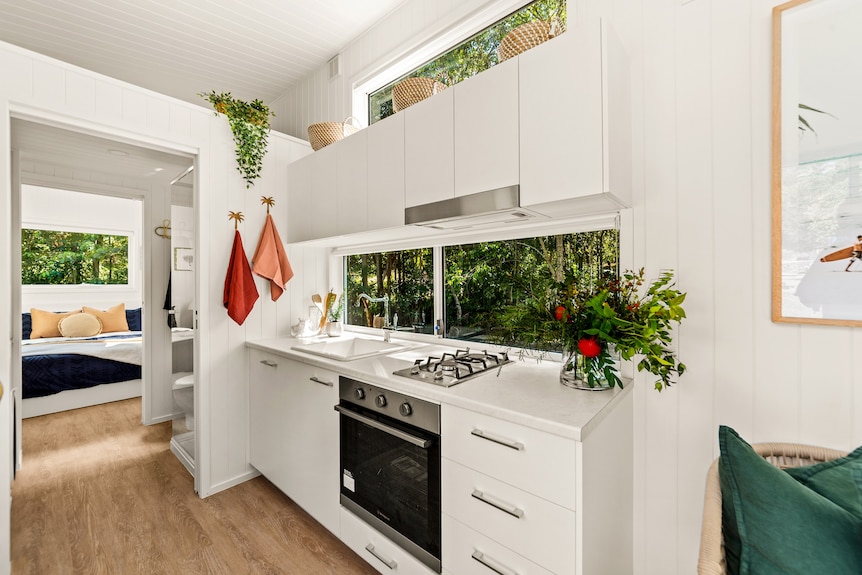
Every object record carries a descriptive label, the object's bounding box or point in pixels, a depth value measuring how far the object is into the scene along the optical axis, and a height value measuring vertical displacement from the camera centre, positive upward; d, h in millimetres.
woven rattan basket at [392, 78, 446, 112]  1951 +999
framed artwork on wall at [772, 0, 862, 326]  1138 +359
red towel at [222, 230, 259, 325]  2424 +2
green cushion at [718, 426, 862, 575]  822 -529
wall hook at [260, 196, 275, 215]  2667 +592
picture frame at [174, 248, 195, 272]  2768 +206
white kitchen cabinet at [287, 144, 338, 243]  2414 +597
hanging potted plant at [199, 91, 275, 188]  2467 +1031
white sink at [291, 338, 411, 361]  1991 -363
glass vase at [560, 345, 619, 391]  1387 -319
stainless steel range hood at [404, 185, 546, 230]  1525 +317
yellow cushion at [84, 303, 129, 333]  5141 -394
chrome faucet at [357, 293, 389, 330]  2613 -95
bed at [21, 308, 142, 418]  3785 -857
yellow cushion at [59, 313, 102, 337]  4797 -460
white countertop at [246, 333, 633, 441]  1126 -379
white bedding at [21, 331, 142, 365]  4086 -632
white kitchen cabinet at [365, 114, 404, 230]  1962 +592
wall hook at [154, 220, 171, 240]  3727 +547
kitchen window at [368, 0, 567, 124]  1979 +1393
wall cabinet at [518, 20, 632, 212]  1286 +582
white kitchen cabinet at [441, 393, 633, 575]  1079 -652
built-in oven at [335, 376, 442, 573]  1438 -729
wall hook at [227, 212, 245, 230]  2503 +455
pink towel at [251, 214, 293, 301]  2555 +178
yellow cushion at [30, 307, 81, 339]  4723 -427
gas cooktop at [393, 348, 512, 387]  1540 -355
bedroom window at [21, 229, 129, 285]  5223 +437
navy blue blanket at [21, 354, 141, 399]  3760 -858
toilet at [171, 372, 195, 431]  2646 -748
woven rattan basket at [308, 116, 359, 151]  2504 +1009
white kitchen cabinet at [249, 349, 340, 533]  1893 -791
